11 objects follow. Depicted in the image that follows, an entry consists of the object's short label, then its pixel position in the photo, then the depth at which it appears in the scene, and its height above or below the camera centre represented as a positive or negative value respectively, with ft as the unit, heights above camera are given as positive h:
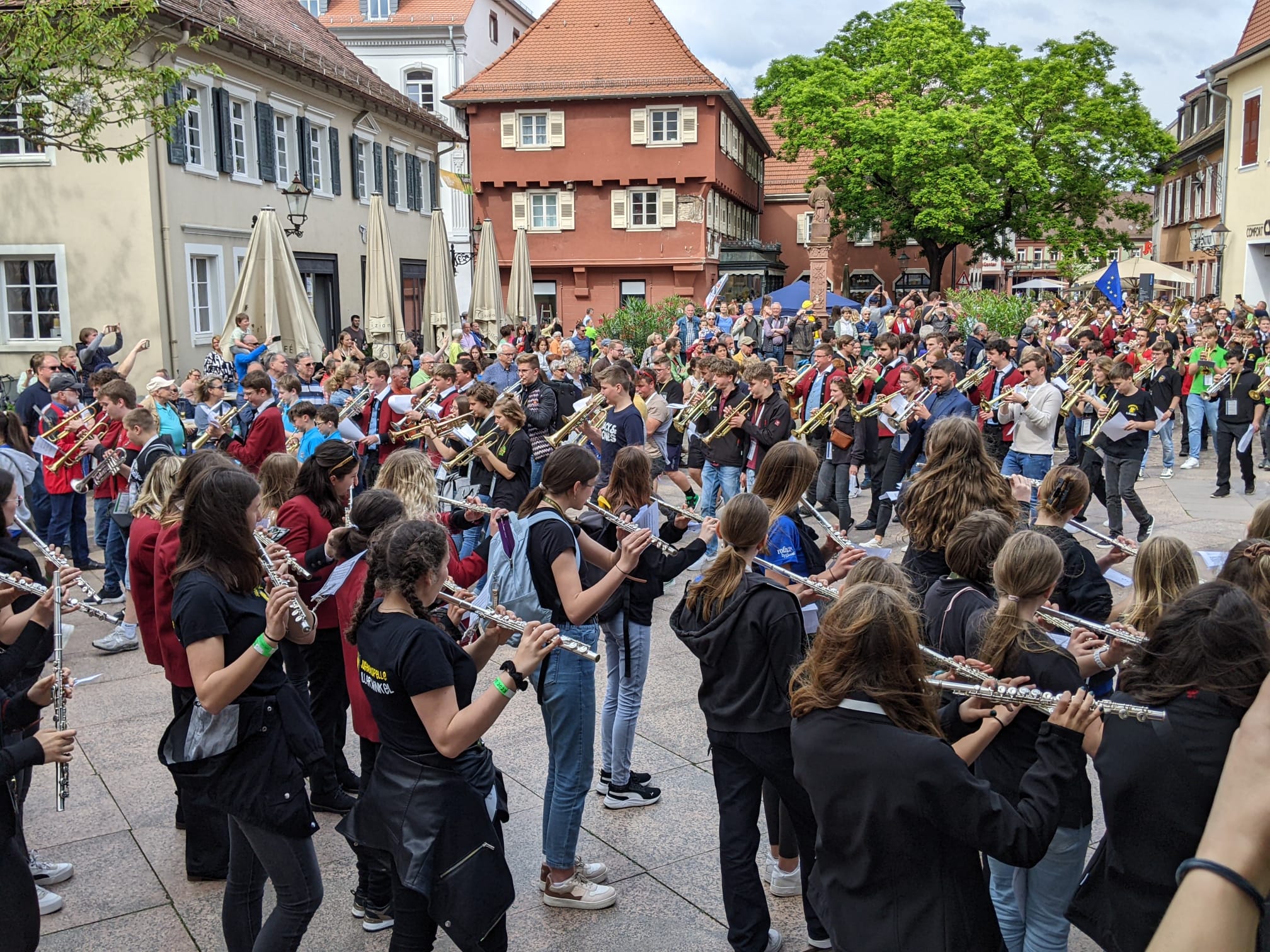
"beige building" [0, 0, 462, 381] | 62.18 +7.87
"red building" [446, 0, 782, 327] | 128.98 +21.55
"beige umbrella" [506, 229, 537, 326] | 78.64 +3.56
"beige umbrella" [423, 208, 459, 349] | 65.51 +2.76
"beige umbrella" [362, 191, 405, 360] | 58.13 +2.58
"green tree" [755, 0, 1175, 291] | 131.75 +24.02
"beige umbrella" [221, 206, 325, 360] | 48.96 +1.84
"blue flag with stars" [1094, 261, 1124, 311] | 68.39 +2.87
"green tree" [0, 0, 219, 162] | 39.32 +10.44
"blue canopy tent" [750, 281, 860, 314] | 99.30 +3.41
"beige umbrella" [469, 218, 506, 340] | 71.56 +2.94
